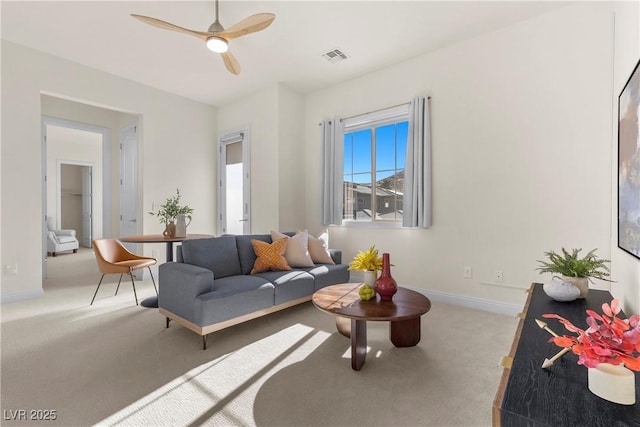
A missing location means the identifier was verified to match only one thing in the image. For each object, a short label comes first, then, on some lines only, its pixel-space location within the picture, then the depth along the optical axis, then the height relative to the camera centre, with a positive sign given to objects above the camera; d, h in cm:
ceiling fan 240 +151
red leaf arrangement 88 -41
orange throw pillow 326 -53
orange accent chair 344 -63
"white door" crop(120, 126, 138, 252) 488 +44
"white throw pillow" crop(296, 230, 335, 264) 371 -53
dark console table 83 -57
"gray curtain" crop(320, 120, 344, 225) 449 +58
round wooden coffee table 206 -73
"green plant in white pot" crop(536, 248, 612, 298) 187 -39
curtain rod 387 +136
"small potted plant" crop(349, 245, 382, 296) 244 -46
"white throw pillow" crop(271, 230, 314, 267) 350 -50
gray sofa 244 -71
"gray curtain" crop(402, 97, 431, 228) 360 +50
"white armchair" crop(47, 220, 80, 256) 686 -77
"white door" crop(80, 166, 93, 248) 862 +10
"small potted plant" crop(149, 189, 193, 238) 360 -7
